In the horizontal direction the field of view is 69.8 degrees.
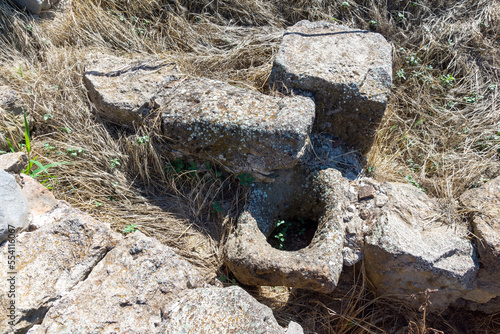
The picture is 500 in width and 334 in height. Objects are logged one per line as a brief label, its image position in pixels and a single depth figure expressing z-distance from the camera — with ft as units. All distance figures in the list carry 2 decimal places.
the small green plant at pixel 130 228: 8.18
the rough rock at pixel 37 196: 7.03
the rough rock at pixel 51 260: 5.67
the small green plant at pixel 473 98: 11.93
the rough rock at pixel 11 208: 6.05
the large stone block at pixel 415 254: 7.35
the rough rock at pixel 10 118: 8.97
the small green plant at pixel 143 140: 8.82
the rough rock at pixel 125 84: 9.22
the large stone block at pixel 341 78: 8.83
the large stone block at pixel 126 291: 5.58
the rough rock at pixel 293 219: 7.21
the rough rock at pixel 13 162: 7.36
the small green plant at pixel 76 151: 9.23
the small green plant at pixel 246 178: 8.62
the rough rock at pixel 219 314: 5.37
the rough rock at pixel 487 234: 7.42
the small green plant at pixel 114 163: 9.08
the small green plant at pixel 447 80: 12.16
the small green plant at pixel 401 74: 12.18
